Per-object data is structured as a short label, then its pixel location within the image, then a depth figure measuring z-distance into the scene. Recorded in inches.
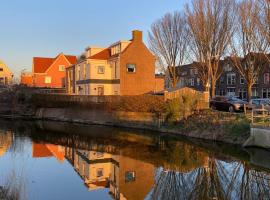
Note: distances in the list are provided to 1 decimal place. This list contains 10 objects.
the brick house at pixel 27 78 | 3083.2
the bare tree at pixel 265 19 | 1064.2
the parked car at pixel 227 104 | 1272.1
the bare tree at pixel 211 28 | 1373.0
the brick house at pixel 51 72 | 2824.8
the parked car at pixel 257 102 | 1153.2
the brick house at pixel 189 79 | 3144.7
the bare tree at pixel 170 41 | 1720.0
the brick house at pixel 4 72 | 3513.8
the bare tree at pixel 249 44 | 1210.0
